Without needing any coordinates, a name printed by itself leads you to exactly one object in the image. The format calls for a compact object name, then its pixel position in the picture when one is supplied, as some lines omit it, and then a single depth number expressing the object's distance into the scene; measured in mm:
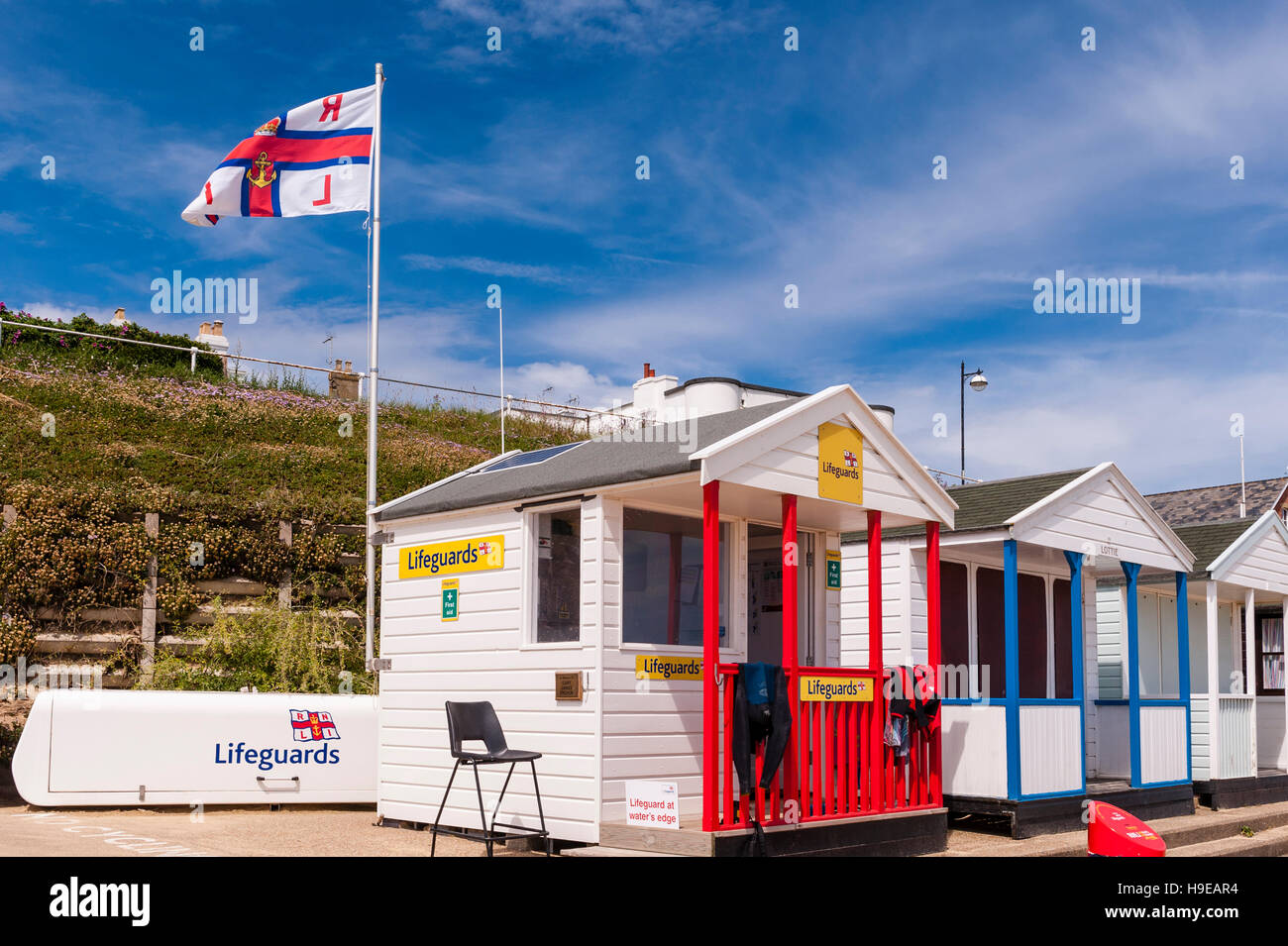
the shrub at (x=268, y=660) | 13664
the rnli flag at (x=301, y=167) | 14734
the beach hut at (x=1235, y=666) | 13594
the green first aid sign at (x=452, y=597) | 9461
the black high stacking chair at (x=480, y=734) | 7652
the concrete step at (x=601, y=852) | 7398
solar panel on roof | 10234
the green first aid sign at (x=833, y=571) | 10266
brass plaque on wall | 8164
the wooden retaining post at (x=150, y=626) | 13812
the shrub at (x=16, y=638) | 12922
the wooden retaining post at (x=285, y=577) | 14961
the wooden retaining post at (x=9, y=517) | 13688
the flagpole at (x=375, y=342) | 14195
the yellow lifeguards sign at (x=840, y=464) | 8531
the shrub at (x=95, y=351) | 20984
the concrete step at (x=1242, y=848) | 10469
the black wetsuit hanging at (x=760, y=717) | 7402
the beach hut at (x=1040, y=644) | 10352
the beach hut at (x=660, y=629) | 7773
